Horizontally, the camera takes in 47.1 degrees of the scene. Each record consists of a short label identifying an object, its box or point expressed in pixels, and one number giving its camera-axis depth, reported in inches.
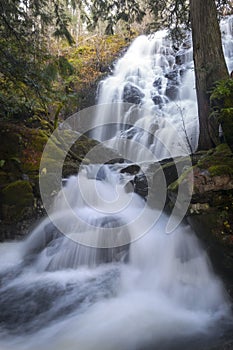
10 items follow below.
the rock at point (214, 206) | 143.9
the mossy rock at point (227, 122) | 166.4
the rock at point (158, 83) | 523.1
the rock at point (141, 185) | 233.3
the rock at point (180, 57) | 562.3
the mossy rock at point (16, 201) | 211.0
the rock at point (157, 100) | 482.0
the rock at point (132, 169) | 295.4
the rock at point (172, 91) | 484.3
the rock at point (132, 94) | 515.6
